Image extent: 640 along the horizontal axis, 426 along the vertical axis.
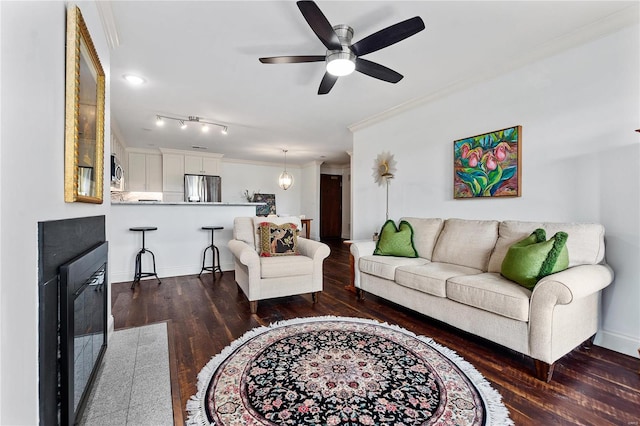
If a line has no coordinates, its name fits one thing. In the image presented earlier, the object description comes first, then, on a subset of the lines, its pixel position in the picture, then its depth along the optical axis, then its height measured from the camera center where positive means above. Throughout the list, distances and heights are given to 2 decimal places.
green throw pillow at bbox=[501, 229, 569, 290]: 1.95 -0.34
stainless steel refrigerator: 7.04 +0.55
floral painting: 2.79 +0.48
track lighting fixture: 4.48 +1.43
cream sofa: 1.79 -0.56
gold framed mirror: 1.20 +0.45
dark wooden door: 9.10 +0.15
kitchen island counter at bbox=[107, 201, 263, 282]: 4.07 -0.36
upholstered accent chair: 2.88 -0.63
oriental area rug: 1.45 -1.02
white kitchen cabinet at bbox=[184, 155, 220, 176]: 7.14 +1.15
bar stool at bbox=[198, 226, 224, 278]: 4.40 -0.71
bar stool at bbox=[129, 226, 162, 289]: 3.84 -0.75
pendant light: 7.41 +0.78
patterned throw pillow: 3.31 -0.34
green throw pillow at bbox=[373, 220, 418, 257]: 3.17 -0.35
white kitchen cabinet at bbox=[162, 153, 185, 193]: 6.91 +0.91
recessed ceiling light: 3.09 +1.43
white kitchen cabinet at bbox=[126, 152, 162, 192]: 6.76 +0.90
